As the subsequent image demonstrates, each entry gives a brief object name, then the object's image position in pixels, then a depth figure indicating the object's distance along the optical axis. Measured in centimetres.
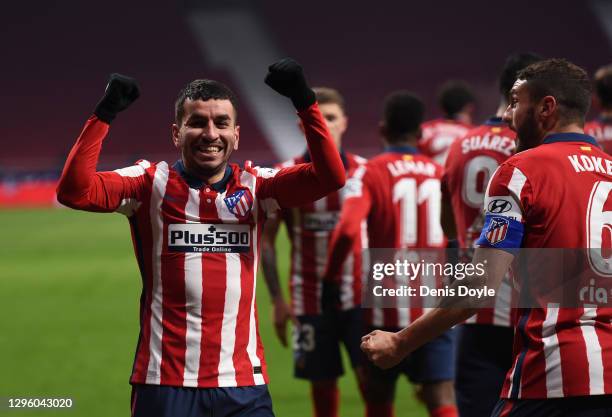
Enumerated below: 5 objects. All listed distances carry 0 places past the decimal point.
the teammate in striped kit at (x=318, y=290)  1166
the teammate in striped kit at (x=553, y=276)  580
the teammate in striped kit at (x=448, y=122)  1836
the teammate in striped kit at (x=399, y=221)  1067
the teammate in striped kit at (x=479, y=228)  888
